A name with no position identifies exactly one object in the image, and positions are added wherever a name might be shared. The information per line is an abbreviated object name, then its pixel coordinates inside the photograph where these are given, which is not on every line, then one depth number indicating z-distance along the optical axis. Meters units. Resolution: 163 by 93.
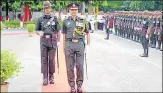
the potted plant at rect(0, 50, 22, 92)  8.05
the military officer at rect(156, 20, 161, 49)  19.60
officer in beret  9.65
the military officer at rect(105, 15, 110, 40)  25.95
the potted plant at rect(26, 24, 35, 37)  27.13
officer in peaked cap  8.72
